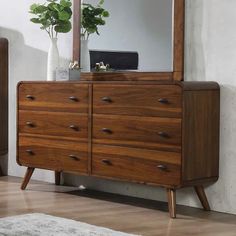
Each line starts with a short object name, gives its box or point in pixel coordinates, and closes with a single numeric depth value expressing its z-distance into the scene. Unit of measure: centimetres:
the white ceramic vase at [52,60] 523
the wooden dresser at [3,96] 599
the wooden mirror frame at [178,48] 461
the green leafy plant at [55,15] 530
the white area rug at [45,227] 360
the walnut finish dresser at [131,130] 423
